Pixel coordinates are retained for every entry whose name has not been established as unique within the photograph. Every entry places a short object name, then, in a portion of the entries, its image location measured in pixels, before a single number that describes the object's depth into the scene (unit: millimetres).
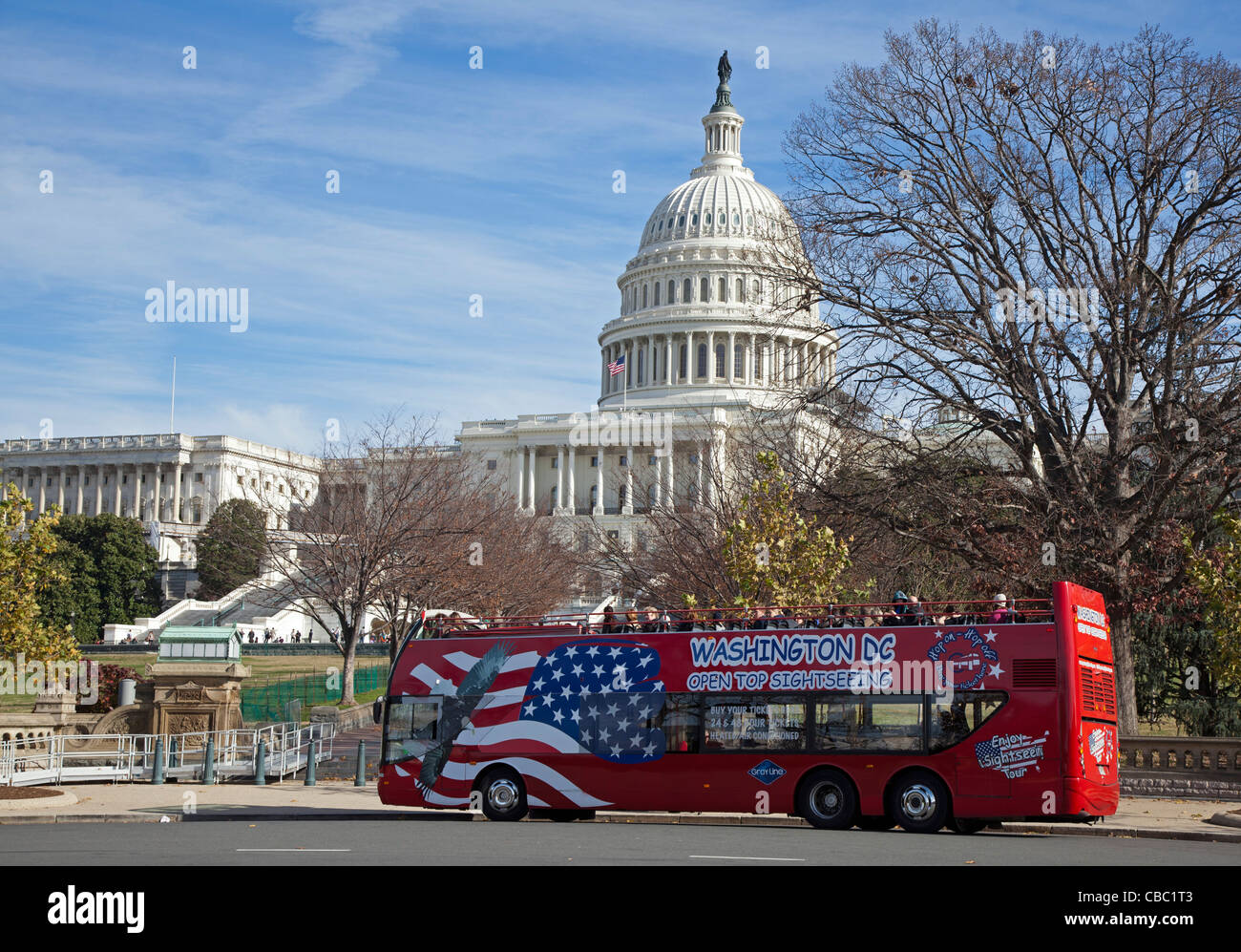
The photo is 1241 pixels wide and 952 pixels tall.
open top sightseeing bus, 20453
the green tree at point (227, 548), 59219
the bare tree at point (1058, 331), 27969
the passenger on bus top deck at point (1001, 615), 20875
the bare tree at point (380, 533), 49656
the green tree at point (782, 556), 31469
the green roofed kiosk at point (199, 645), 35438
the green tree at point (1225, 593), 25656
